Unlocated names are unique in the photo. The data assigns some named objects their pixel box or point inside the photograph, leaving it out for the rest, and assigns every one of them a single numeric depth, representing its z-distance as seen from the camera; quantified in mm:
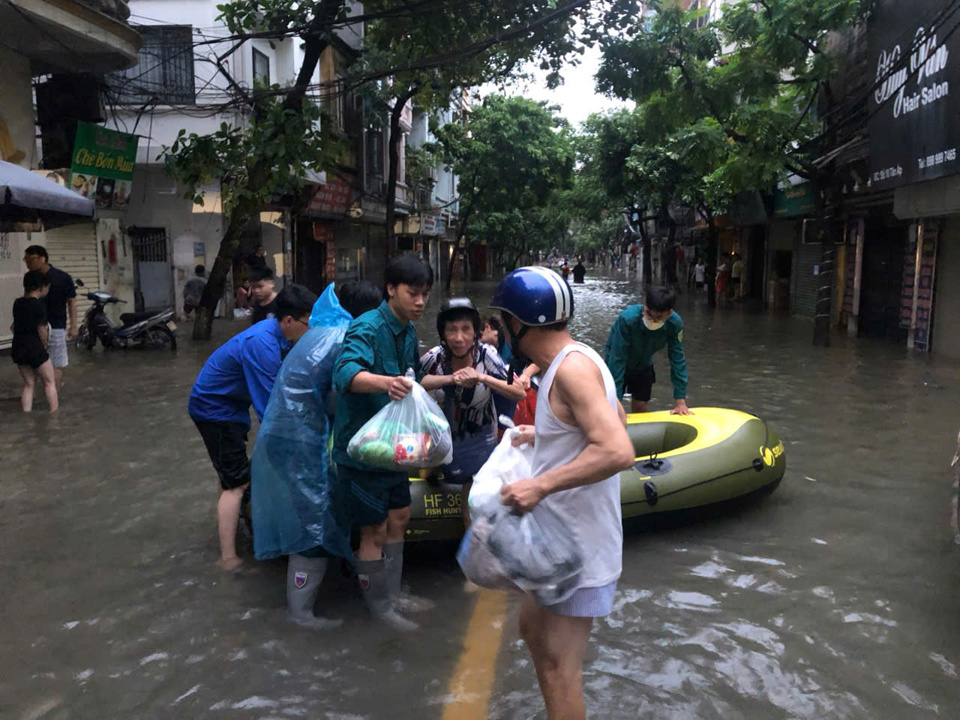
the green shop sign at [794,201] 17578
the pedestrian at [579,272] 39438
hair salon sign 9844
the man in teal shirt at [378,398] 3352
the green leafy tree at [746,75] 12516
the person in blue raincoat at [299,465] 3559
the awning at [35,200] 7480
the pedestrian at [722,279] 25312
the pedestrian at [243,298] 17094
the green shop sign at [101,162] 12719
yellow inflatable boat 4352
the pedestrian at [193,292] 16328
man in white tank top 2254
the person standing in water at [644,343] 5938
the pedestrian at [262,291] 6140
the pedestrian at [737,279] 27000
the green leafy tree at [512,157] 31625
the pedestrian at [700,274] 30938
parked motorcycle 13062
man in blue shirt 3996
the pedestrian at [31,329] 7945
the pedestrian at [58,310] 9164
